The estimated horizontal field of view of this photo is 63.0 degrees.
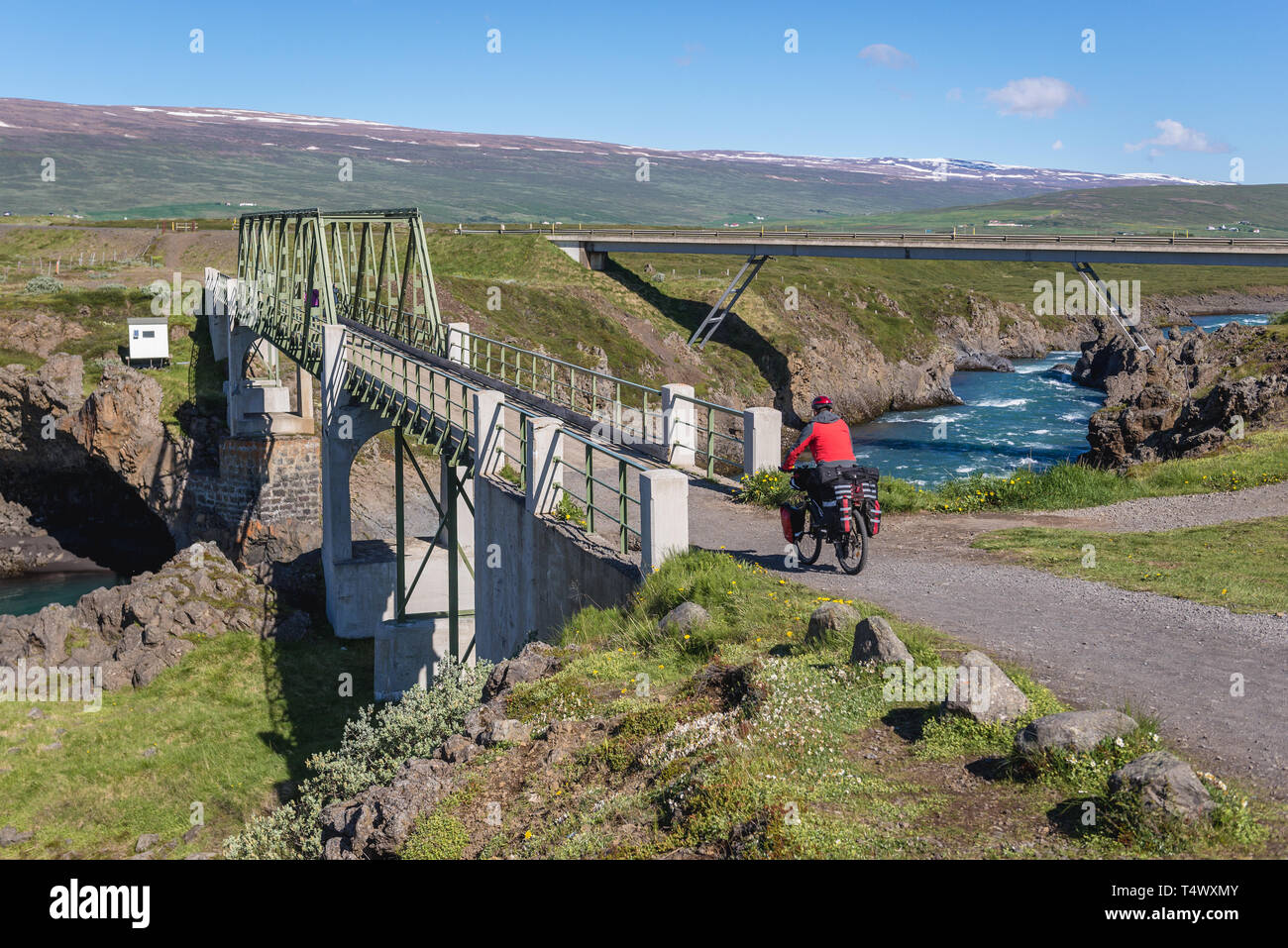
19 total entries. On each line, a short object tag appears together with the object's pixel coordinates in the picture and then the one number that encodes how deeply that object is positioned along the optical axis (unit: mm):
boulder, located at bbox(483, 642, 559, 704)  11328
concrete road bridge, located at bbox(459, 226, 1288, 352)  55438
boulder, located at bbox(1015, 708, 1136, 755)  6891
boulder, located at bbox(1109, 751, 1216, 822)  5969
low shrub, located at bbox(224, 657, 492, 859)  11922
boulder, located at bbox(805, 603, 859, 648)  9656
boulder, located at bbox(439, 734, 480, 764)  9875
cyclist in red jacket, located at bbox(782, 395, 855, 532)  12430
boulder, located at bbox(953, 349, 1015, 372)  90438
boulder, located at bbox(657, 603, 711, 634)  11000
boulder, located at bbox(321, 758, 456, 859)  8789
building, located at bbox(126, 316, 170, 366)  47906
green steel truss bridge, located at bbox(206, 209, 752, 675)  19109
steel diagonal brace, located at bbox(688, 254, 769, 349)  71875
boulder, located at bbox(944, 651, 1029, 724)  7707
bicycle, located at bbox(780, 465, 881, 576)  12492
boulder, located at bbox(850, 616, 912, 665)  8805
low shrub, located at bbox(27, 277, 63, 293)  56125
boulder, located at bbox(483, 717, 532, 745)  9883
